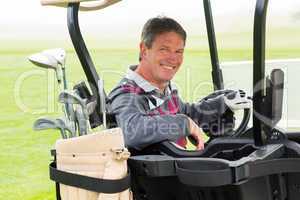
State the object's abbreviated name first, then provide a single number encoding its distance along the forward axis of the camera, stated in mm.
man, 4091
